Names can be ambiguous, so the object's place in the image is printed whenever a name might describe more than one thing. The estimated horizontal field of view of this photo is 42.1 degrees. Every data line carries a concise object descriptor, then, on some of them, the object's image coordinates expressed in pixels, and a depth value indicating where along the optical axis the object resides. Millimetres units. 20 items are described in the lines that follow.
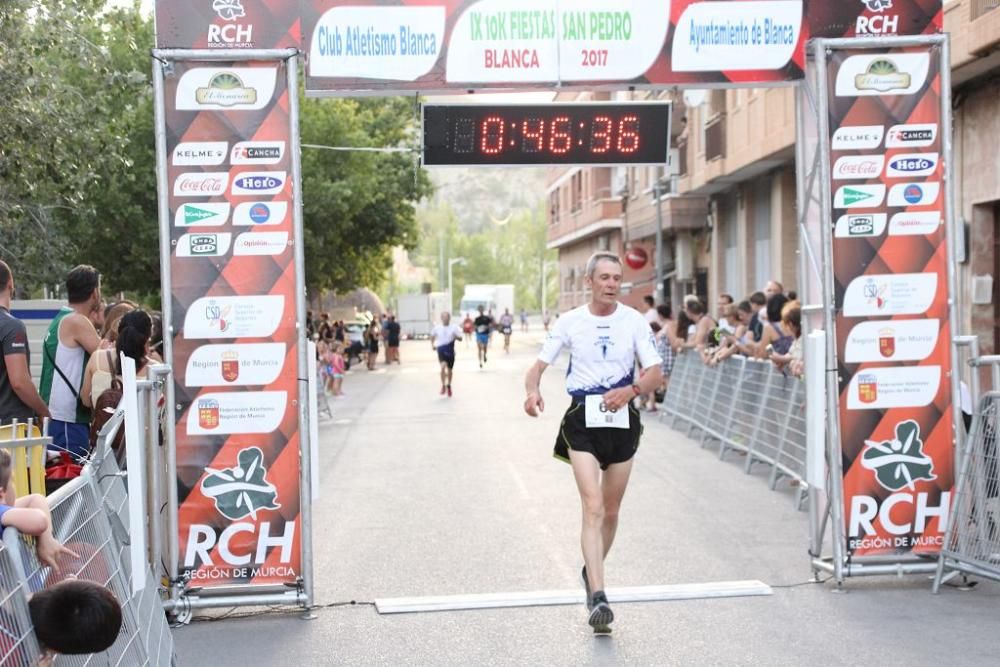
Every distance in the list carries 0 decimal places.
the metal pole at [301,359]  7477
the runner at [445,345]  25875
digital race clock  8969
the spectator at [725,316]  16891
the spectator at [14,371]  7473
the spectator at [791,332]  12094
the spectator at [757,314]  15891
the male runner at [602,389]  7078
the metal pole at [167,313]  7387
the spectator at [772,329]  14047
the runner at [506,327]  53691
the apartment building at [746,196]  16109
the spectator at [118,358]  7531
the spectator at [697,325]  17719
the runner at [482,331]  39594
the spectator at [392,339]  44562
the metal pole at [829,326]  7809
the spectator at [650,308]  23234
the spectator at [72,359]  8031
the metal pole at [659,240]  30141
